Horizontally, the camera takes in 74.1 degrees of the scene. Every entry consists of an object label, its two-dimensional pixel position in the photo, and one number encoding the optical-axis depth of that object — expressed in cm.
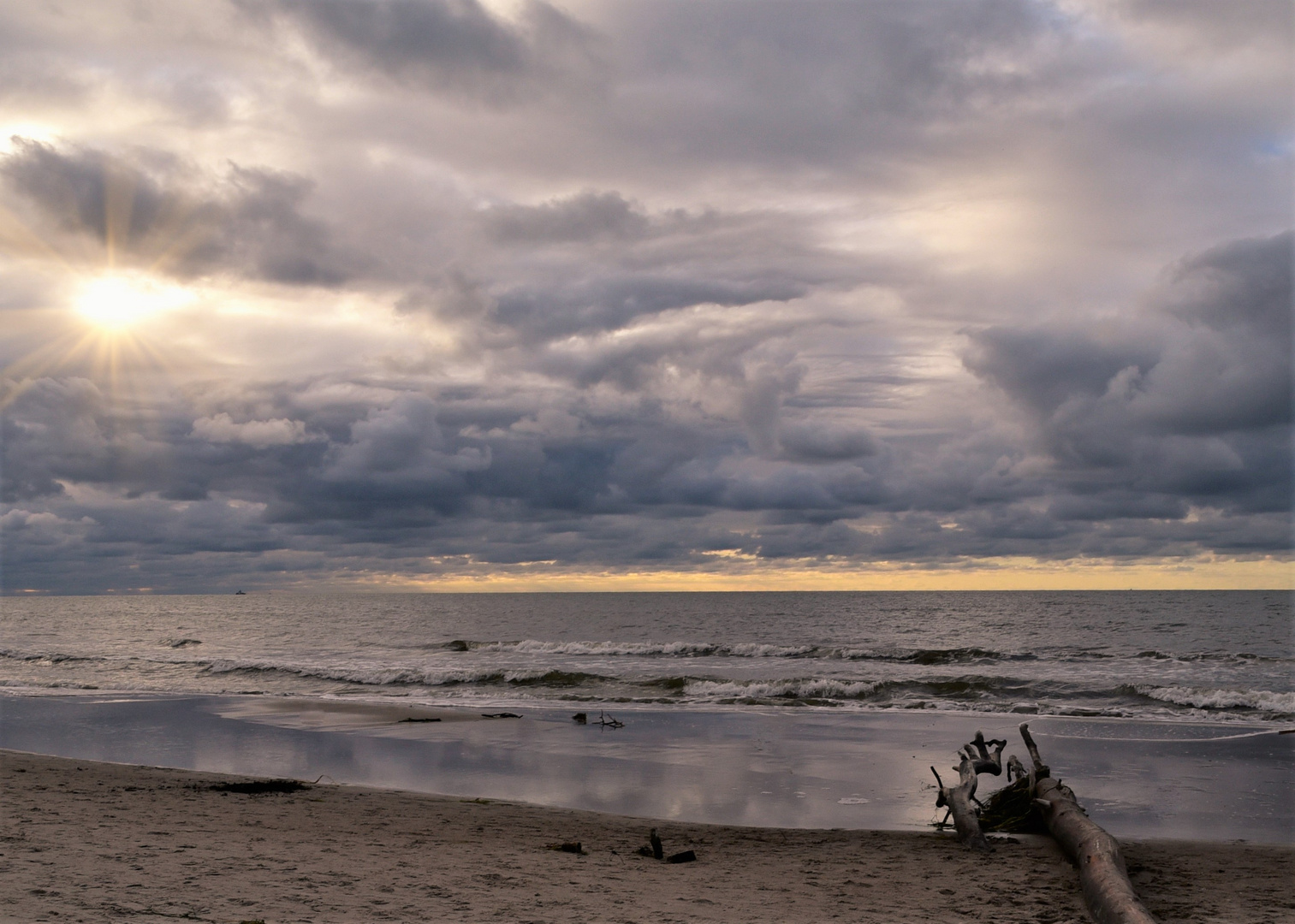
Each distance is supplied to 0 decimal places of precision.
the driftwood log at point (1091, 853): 789
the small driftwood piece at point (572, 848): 1041
